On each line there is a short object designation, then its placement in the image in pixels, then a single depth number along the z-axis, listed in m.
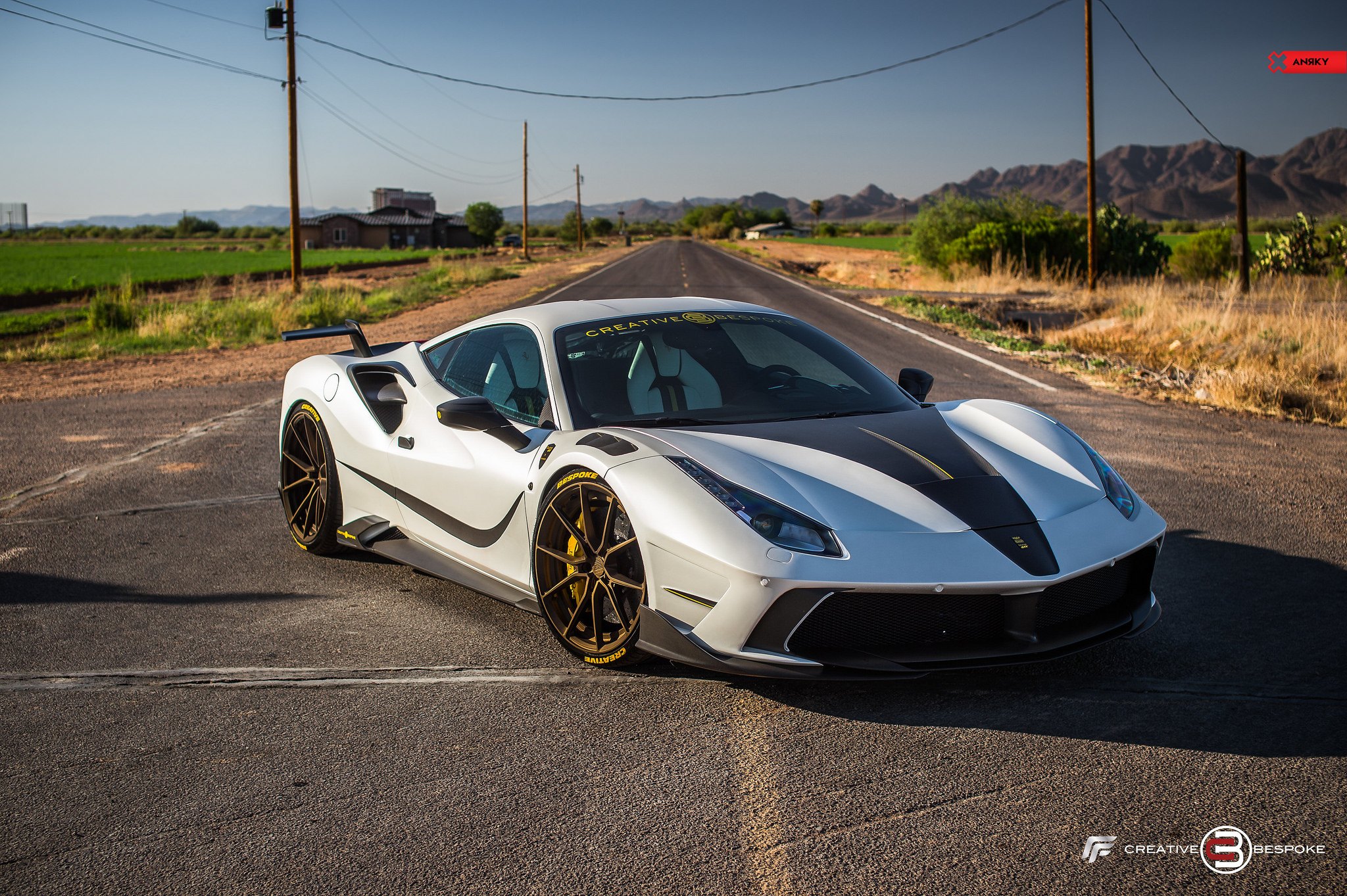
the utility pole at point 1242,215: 27.02
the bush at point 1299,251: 33.44
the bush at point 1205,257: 38.97
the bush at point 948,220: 37.22
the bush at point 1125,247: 34.03
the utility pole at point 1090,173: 25.31
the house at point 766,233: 185.12
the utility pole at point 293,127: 28.14
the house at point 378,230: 122.94
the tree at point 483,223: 144.88
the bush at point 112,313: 22.36
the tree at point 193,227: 150.18
